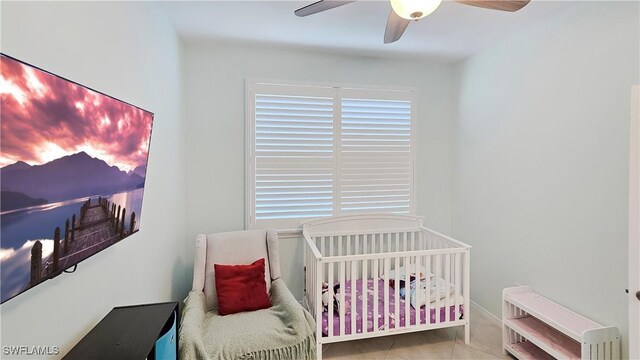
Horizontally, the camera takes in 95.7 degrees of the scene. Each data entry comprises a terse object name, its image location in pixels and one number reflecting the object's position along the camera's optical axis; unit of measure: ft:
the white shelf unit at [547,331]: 5.51
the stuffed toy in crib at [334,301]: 7.00
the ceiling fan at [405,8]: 3.92
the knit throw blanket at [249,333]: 5.53
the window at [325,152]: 9.16
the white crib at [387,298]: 7.00
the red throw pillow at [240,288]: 7.02
